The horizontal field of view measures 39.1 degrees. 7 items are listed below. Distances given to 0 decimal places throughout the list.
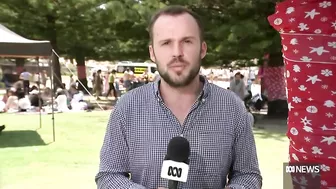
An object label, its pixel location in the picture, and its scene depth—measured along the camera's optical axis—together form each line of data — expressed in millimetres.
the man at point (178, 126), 1807
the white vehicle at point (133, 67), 38750
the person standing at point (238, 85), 13734
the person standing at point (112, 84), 22214
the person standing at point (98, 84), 22938
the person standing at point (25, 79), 19088
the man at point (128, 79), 23109
